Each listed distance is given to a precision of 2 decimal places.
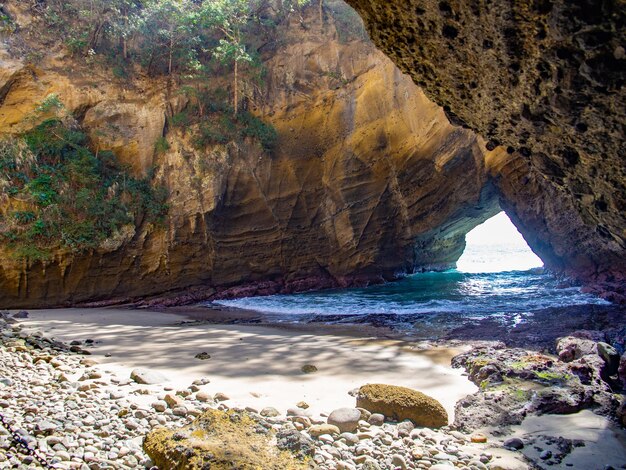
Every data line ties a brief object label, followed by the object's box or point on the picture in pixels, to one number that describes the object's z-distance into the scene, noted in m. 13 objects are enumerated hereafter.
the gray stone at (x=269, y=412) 3.00
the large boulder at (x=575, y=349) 4.72
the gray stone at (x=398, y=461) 2.42
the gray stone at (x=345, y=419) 2.86
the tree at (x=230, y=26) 13.70
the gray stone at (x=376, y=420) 2.98
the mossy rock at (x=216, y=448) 2.04
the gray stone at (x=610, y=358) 4.09
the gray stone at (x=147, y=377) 3.66
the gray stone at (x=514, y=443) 2.78
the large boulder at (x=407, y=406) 3.06
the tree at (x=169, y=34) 14.30
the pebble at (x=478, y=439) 2.85
